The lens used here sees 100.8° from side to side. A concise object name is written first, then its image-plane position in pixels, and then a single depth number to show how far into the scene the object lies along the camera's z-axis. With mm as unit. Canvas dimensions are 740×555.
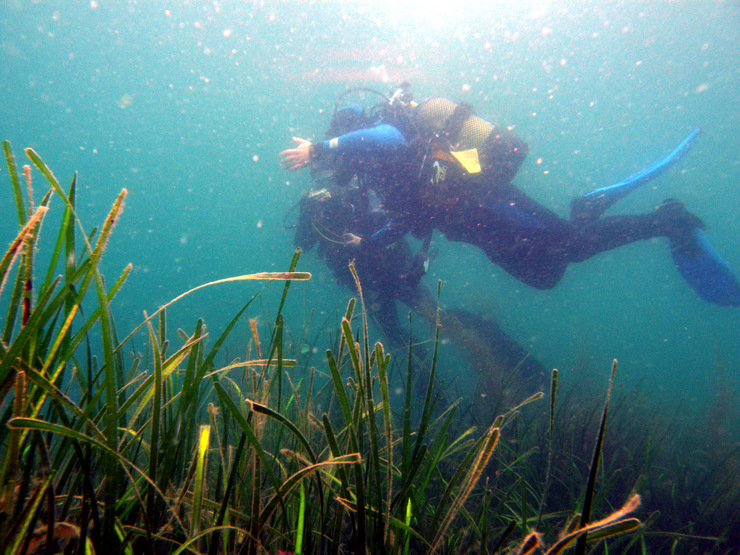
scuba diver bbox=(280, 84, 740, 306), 4371
